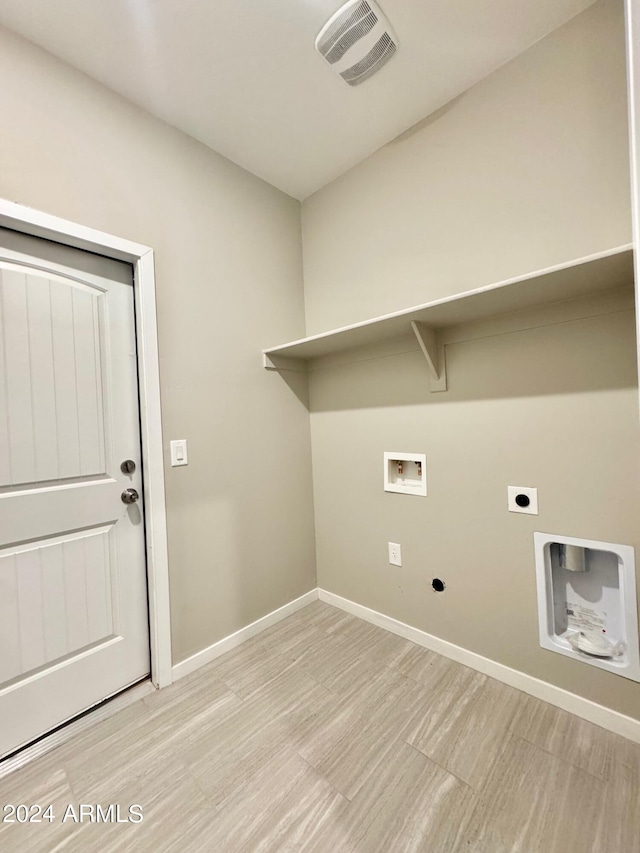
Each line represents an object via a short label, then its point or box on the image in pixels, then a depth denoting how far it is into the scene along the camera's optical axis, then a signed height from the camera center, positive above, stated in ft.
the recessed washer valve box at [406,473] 5.92 -0.89
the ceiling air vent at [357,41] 4.18 +4.92
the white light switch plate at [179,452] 5.49 -0.32
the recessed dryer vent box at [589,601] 4.14 -2.40
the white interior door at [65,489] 4.25 -0.71
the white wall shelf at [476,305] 3.67 +1.51
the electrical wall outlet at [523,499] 4.76 -1.13
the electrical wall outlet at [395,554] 6.28 -2.36
